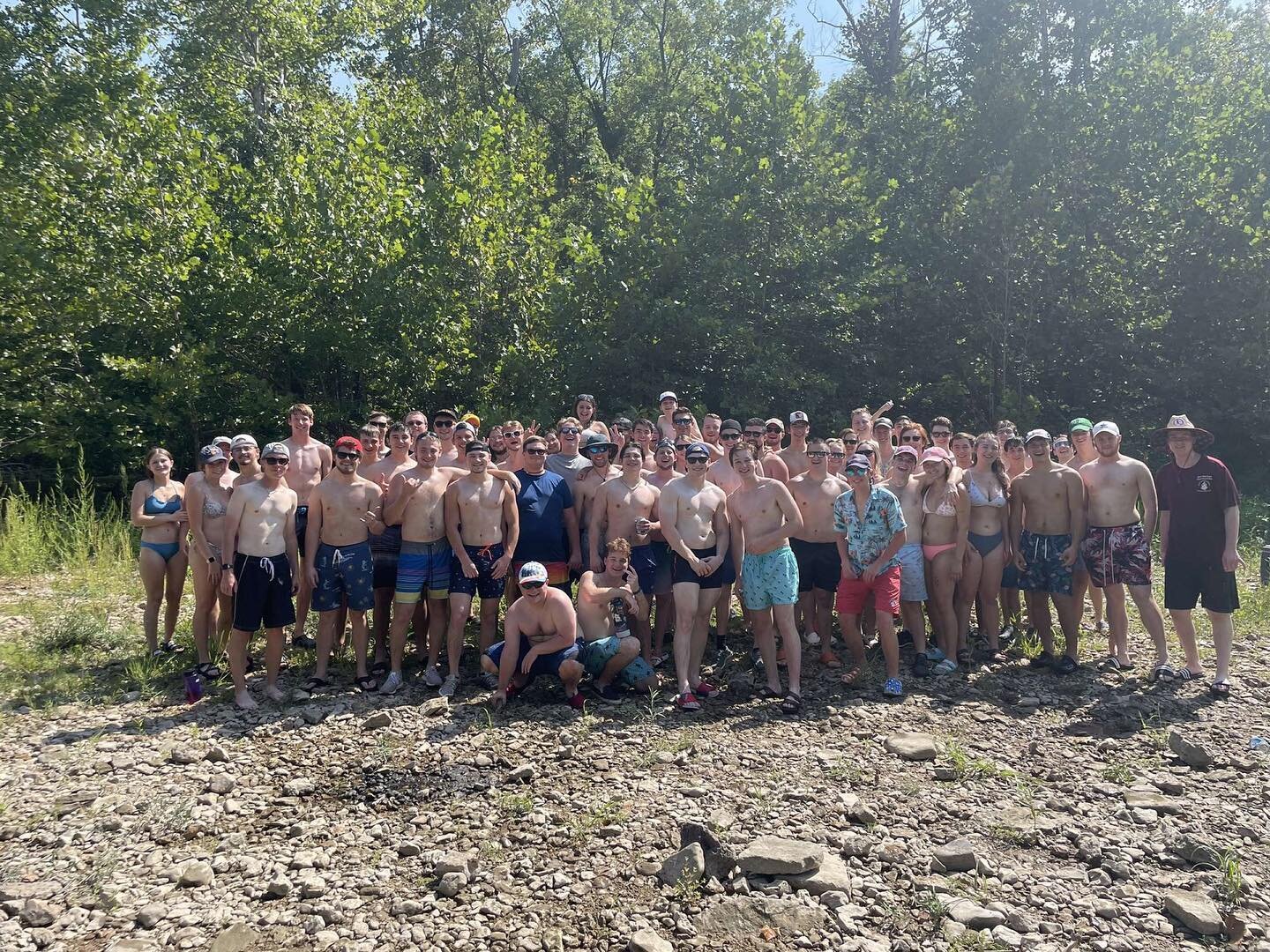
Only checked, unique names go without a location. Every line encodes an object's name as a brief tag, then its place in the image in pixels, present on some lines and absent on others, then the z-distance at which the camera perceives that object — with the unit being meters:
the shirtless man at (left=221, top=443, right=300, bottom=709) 6.61
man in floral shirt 6.99
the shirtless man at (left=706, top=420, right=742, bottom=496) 8.00
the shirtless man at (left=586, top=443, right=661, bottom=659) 7.25
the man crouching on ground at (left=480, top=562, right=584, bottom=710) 6.64
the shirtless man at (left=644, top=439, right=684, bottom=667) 7.38
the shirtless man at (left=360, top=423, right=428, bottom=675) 7.50
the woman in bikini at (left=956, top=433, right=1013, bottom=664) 7.67
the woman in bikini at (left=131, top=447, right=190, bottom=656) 7.66
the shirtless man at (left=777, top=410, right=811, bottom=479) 8.24
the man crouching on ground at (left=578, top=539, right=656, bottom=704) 6.78
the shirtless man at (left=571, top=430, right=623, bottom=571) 7.59
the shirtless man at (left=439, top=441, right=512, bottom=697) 7.14
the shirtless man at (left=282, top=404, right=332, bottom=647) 7.70
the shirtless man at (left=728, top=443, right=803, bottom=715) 6.90
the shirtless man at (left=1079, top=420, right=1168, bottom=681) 7.17
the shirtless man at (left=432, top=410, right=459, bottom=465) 8.44
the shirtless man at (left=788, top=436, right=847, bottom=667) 7.59
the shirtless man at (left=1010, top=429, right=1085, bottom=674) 7.41
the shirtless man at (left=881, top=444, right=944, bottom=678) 7.34
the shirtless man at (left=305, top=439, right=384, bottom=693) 6.97
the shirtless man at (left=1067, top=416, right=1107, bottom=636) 7.54
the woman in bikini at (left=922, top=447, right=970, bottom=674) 7.41
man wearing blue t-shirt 7.42
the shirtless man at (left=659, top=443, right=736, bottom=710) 6.87
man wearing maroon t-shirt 6.80
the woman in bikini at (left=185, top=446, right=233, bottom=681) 7.16
